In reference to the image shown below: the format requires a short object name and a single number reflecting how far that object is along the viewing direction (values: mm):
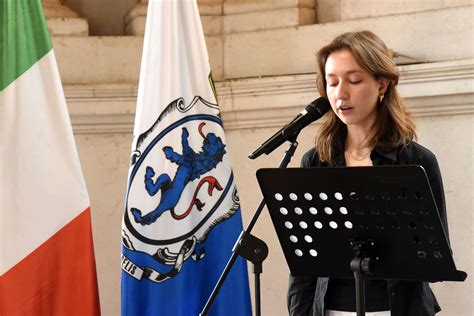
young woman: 5559
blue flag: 7590
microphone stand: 5852
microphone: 5742
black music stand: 4848
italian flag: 7355
